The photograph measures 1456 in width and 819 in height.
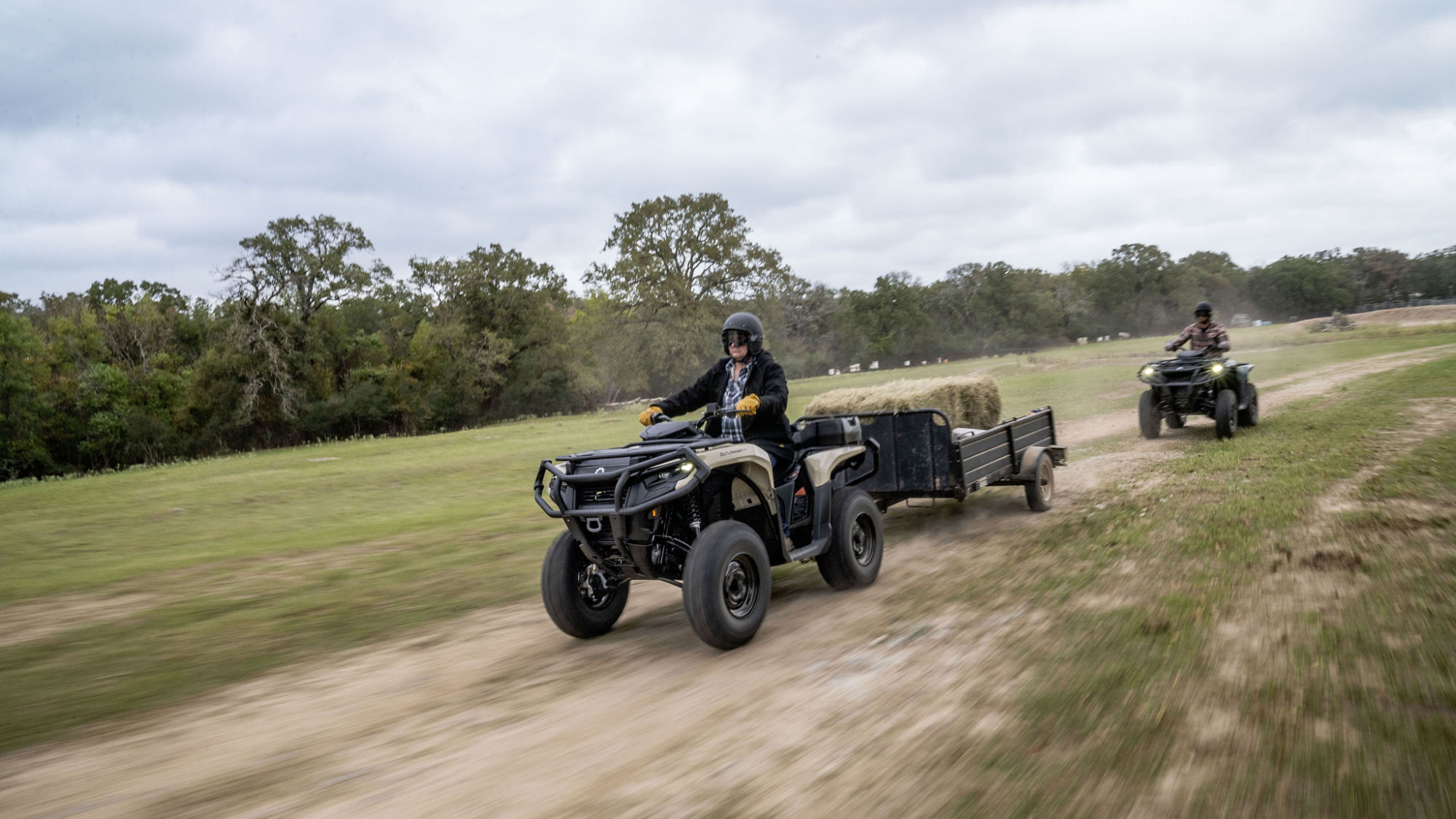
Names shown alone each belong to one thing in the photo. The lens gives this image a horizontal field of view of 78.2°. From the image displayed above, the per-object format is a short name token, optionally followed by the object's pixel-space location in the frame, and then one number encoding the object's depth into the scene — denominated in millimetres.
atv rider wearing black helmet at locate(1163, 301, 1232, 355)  14102
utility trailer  7953
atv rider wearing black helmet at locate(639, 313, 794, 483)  6379
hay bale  11258
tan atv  5145
